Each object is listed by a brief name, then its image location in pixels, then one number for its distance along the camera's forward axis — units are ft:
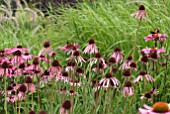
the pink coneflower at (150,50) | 12.21
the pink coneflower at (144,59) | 11.34
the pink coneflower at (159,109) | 7.20
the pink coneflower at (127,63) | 10.99
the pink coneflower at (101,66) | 12.09
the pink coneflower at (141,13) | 11.34
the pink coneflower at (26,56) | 14.35
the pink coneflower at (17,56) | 12.22
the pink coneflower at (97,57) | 11.44
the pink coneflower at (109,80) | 10.79
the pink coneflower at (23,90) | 10.19
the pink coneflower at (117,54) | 10.86
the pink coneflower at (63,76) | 12.53
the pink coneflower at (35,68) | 12.01
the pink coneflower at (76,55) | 11.53
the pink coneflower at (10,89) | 14.08
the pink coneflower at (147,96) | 11.99
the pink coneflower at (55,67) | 10.74
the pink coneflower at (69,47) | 12.57
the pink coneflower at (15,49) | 13.54
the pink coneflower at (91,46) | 11.73
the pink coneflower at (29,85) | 10.56
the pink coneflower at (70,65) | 12.31
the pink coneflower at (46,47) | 11.41
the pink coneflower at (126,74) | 10.67
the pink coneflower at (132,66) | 10.83
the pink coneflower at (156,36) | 13.63
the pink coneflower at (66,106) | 9.21
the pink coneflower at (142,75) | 11.23
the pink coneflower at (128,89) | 10.68
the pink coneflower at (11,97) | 13.70
